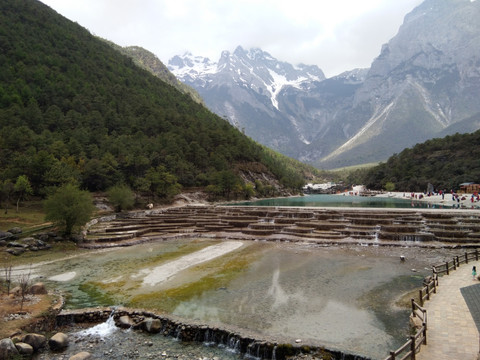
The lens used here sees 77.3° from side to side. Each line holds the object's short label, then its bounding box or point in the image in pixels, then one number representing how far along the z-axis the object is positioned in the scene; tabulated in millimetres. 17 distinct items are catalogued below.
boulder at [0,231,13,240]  43281
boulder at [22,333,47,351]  17703
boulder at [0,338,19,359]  16264
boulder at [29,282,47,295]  25306
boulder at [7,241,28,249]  41781
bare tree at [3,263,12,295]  24234
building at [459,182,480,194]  109062
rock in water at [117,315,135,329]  20422
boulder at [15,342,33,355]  16906
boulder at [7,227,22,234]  45281
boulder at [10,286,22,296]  24584
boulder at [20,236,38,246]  43706
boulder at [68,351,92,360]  16169
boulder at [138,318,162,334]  19781
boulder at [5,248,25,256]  39875
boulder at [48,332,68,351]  17828
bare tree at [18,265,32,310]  22350
